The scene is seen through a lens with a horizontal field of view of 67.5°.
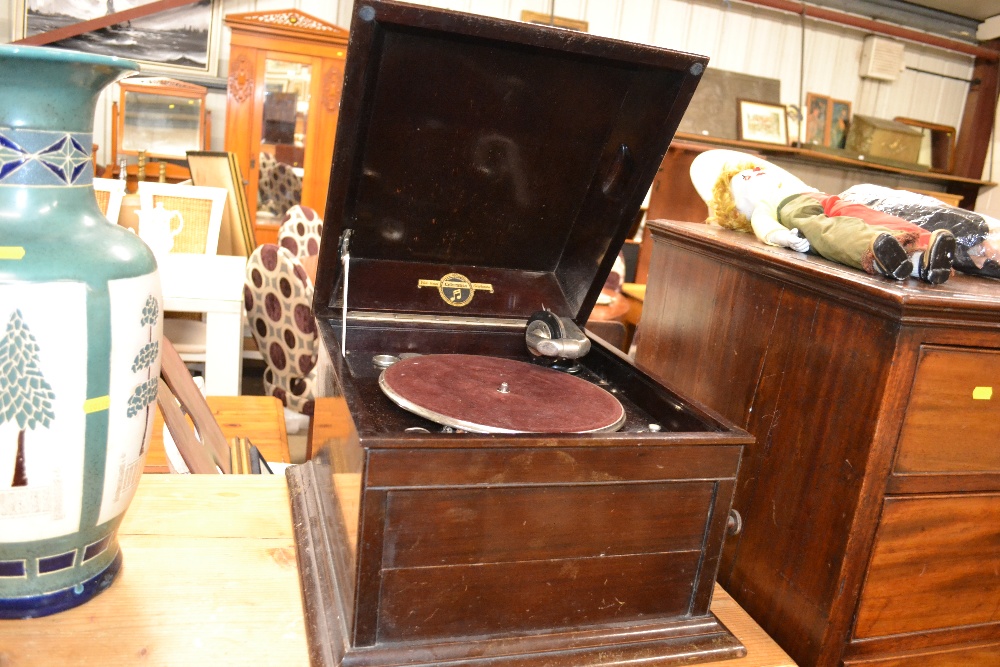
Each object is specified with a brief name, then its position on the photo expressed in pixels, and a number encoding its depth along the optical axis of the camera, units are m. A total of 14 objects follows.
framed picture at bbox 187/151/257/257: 4.41
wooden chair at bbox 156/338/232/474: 1.40
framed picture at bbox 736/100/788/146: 5.65
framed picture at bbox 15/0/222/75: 4.87
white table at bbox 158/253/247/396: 3.00
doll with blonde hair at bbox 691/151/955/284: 1.10
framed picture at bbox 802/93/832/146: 5.97
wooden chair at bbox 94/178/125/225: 3.89
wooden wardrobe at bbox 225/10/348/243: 4.78
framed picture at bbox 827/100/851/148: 6.11
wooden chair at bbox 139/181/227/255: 3.85
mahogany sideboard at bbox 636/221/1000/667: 1.02
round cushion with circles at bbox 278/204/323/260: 3.70
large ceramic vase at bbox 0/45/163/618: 0.74
